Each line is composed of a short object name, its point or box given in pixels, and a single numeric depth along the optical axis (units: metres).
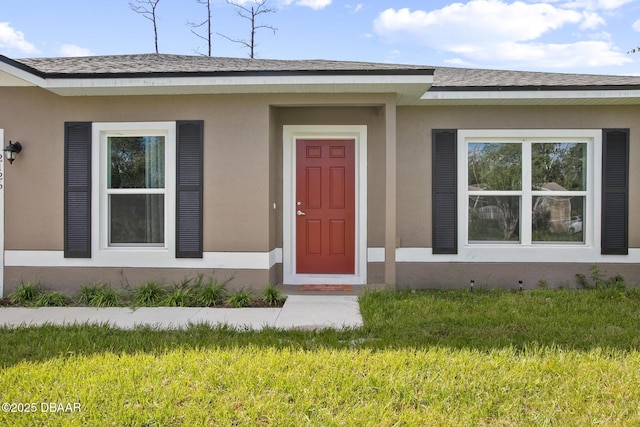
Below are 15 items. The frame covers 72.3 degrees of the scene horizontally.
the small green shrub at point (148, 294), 5.34
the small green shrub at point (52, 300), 5.36
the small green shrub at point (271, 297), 5.39
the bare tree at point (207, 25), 17.42
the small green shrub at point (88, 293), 5.45
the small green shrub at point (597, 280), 6.02
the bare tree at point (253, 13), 17.80
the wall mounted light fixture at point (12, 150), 5.68
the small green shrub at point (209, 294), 5.35
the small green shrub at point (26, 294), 5.53
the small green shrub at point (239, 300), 5.27
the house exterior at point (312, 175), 5.67
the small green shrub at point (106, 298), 5.32
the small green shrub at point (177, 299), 5.31
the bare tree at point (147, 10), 16.24
